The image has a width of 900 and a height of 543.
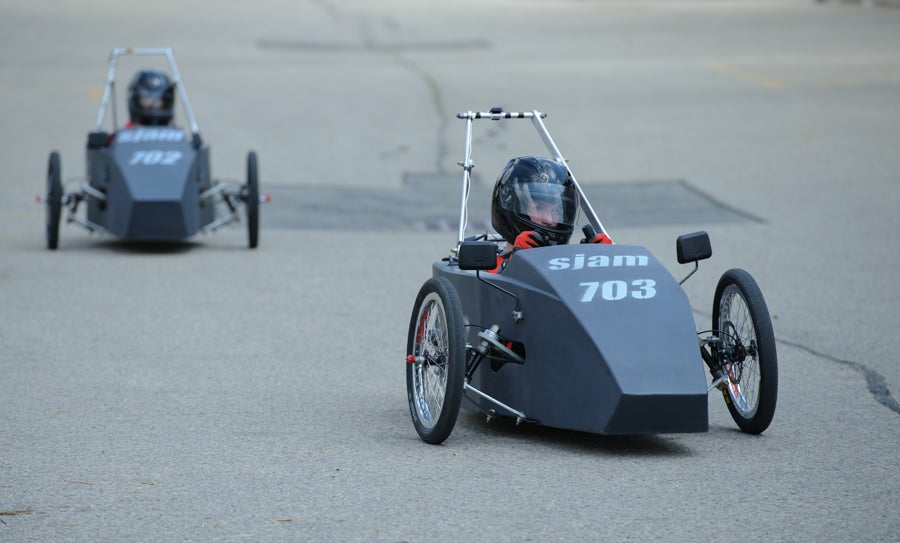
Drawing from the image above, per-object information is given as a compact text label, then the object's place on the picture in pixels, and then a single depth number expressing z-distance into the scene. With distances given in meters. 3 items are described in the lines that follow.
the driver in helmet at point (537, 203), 14.59
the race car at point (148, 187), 26.53
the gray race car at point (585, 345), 12.24
